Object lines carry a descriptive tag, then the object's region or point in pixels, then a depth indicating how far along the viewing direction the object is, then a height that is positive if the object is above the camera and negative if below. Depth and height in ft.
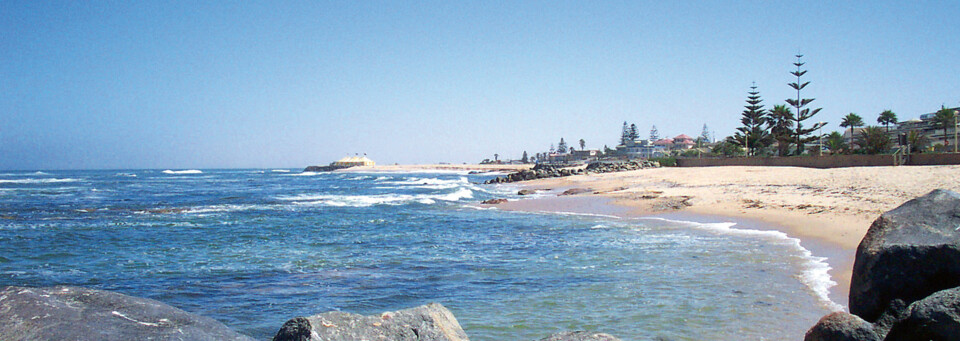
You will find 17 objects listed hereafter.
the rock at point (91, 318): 9.26 -2.53
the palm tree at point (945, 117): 153.99 +12.32
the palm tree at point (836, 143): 153.38 +5.86
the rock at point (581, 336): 10.37 -3.05
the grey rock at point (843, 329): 13.09 -3.72
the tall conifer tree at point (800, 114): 155.22 +13.29
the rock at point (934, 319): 11.77 -3.18
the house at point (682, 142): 418.84 +16.57
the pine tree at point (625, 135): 449.23 +23.41
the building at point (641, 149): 384.27 +10.87
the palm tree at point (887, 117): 206.59 +16.61
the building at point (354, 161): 439.63 +4.47
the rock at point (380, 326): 10.11 -2.95
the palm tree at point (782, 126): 166.09 +11.28
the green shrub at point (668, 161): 163.03 +1.16
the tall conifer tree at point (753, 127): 177.88 +11.63
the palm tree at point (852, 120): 207.41 +15.62
